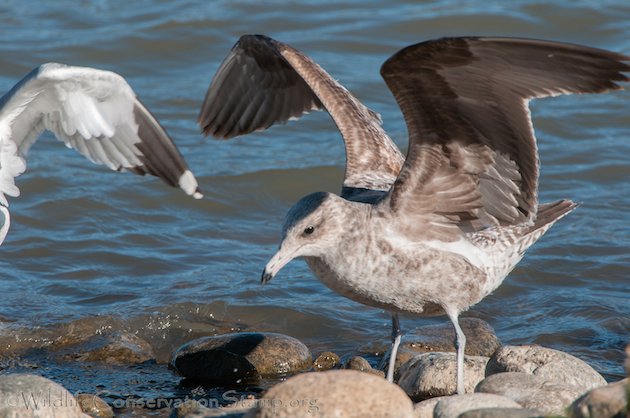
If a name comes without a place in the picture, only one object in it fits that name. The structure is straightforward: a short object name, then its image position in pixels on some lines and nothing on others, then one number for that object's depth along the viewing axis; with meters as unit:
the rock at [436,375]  11.72
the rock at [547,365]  11.15
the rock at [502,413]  8.92
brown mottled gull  10.34
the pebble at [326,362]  13.11
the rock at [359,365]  12.71
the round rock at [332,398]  8.65
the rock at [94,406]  11.22
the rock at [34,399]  10.05
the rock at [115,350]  13.36
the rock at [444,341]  13.16
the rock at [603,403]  8.60
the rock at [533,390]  10.13
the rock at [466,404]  9.56
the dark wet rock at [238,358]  12.58
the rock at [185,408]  10.68
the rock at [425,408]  9.98
